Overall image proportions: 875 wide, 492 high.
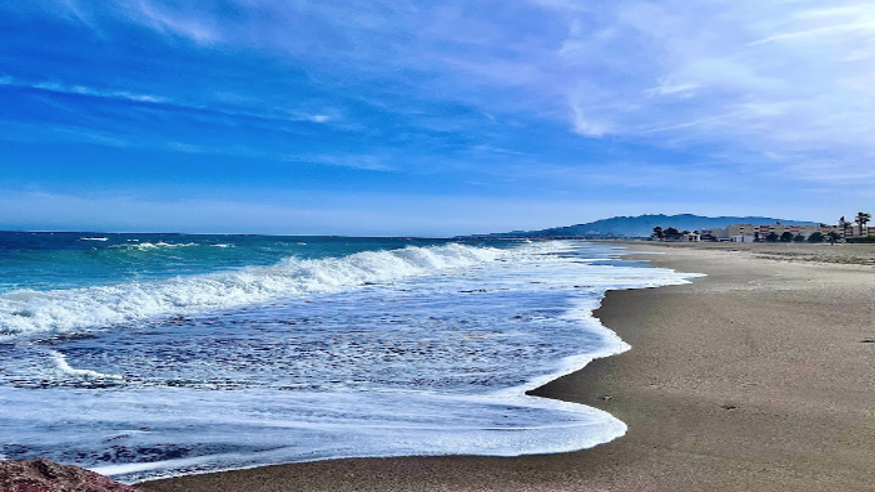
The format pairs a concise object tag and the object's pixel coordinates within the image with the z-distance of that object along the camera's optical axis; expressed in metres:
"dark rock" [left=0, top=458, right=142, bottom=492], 2.11
